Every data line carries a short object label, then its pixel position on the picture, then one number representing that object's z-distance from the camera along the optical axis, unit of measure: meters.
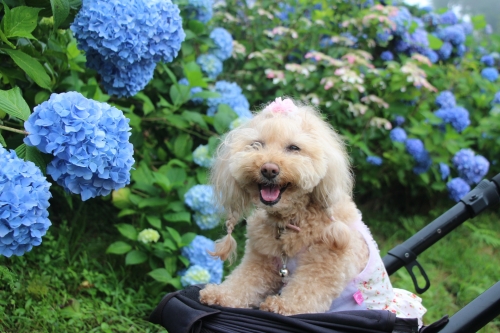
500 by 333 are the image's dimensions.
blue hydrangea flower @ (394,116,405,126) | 3.97
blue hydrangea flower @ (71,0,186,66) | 2.09
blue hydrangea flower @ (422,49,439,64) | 4.46
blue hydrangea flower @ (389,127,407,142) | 3.84
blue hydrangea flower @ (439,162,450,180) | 3.86
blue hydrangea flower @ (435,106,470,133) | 3.88
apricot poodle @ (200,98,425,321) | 1.86
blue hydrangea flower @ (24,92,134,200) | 1.63
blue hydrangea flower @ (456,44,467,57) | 4.79
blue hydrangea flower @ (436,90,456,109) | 4.00
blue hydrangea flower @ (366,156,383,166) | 3.87
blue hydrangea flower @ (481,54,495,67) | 4.89
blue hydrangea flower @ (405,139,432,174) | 3.81
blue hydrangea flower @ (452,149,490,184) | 3.81
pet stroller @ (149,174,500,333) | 1.66
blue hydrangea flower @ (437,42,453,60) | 4.64
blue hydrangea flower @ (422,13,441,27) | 4.90
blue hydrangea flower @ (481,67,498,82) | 4.65
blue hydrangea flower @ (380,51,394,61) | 4.30
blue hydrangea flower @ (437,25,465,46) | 4.68
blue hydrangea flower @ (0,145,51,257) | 1.50
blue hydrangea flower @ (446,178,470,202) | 3.82
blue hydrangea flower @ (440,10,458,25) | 4.91
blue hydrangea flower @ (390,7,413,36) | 4.18
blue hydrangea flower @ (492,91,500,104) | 4.23
